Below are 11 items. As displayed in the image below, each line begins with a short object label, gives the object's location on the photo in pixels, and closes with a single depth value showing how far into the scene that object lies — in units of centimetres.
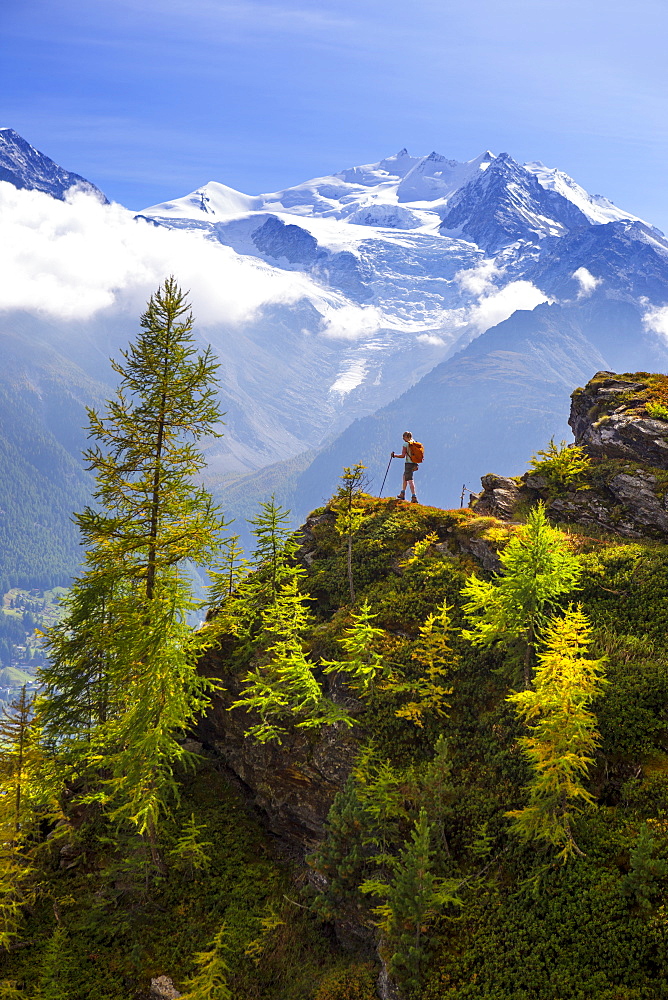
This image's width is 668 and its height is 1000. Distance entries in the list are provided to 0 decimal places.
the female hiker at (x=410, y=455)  2808
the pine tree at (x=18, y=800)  1905
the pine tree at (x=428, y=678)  1816
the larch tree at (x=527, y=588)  1623
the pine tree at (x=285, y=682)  1883
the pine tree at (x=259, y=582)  2211
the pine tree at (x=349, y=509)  2358
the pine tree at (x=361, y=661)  1862
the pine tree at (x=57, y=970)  1688
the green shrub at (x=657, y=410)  2628
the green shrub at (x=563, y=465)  2620
